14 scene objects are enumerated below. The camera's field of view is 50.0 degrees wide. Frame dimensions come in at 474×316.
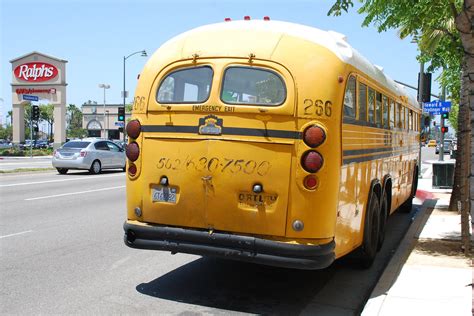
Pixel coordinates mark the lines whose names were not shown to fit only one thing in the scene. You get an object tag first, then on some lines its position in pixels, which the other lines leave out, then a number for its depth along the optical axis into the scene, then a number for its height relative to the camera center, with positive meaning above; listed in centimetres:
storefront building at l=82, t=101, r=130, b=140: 9750 +285
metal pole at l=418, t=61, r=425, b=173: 1505 +138
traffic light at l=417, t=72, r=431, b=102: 1472 +153
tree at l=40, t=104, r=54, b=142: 10738 +442
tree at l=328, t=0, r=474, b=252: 535 +196
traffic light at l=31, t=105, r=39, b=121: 3722 +162
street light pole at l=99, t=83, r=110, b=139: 7581 +726
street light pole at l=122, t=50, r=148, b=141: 4634 +432
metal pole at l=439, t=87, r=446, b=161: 2477 -32
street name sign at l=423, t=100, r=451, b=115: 2233 +138
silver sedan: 2170 -93
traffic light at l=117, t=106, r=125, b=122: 3723 +153
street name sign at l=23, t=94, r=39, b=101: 4560 +332
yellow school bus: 489 -10
